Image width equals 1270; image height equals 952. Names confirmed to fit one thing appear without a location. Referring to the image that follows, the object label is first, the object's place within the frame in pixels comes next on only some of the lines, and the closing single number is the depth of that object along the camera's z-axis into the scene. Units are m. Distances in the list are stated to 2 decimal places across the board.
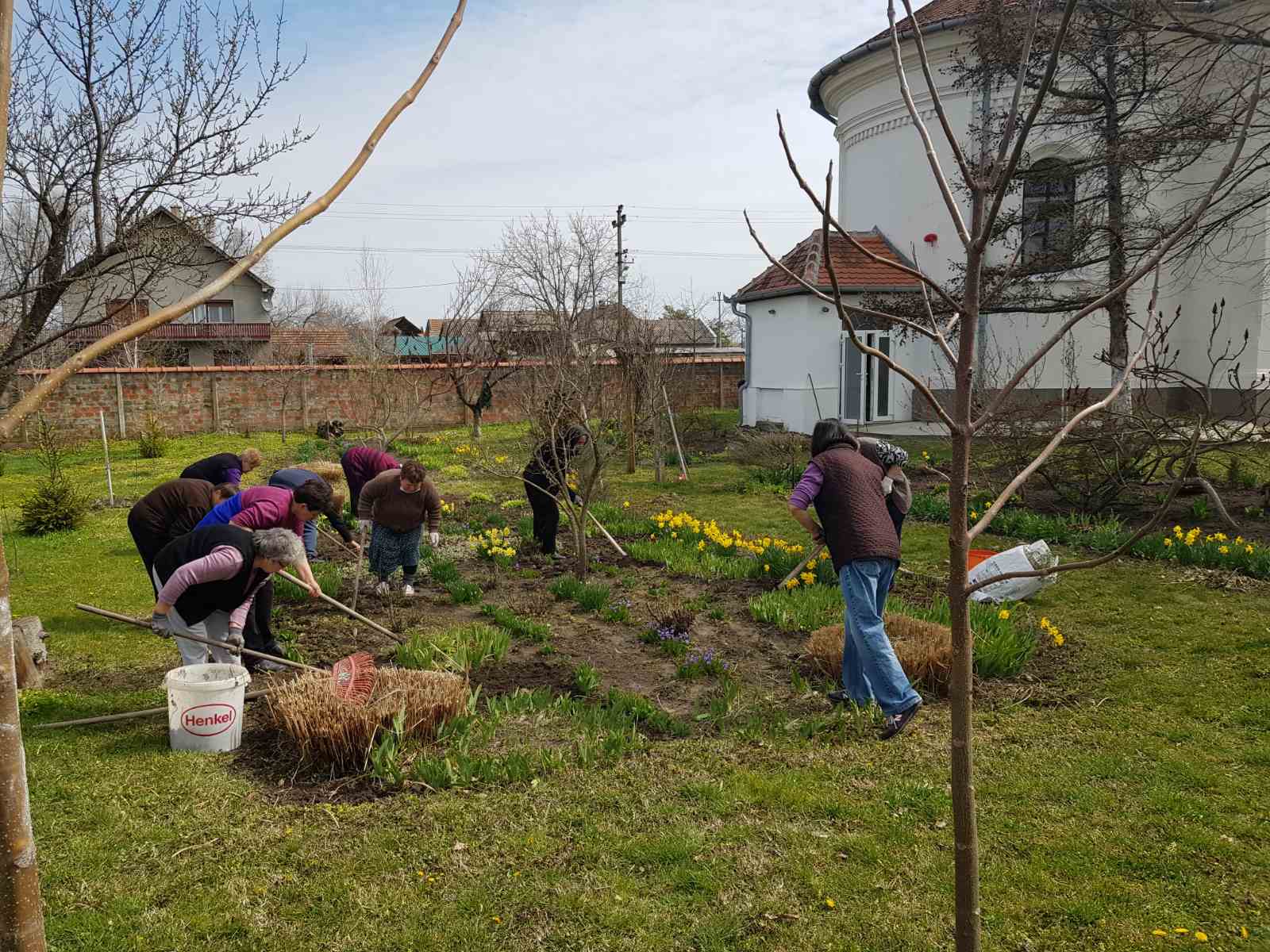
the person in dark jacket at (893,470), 5.71
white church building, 17.45
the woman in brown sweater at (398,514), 7.91
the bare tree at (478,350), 21.22
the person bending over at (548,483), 9.16
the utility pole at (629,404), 15.08
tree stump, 5.71
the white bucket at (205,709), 4.74
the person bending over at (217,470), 7.69
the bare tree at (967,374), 1.80
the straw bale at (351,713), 4.65
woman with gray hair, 5.09
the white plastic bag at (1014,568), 6.91
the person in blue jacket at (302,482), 7.47
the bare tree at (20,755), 1.35
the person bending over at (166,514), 6.57
